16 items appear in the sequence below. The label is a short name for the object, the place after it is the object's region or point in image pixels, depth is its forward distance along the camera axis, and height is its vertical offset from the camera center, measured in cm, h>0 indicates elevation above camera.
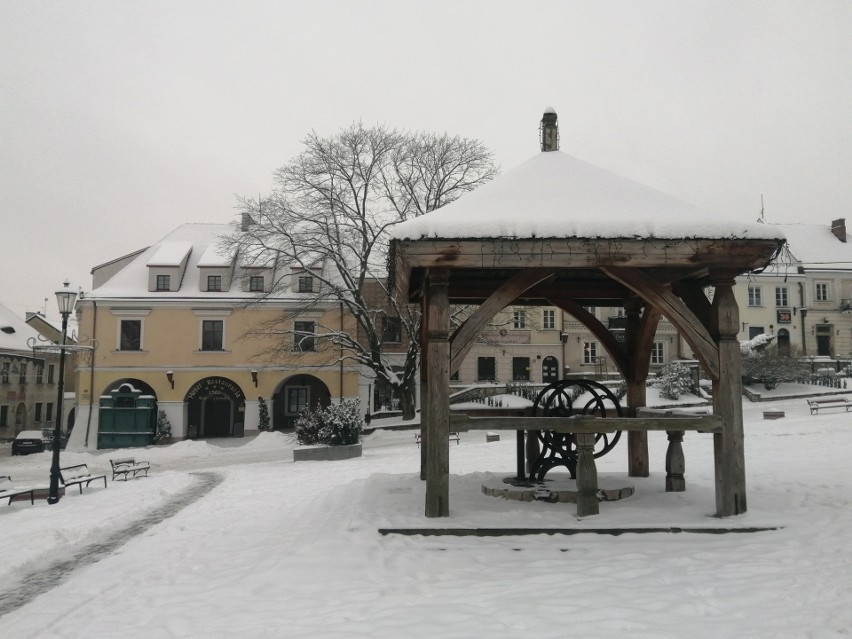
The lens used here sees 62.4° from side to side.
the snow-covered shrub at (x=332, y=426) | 1939 -110
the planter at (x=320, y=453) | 1917 -181
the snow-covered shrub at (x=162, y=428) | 3222 -187
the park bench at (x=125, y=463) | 1658 -188
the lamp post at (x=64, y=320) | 1324 +131
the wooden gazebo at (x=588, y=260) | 736 +134
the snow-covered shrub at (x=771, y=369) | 3356 +74
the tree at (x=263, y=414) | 3312 -129
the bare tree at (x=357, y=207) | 2883 +744
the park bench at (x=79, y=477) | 1409 -195
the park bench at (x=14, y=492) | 1225 -188
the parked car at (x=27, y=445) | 3005 -244
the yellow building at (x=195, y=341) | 3319 +221
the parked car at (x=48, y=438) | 3373 -249
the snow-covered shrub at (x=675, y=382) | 3266 +15
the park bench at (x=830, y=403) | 2409 -65
